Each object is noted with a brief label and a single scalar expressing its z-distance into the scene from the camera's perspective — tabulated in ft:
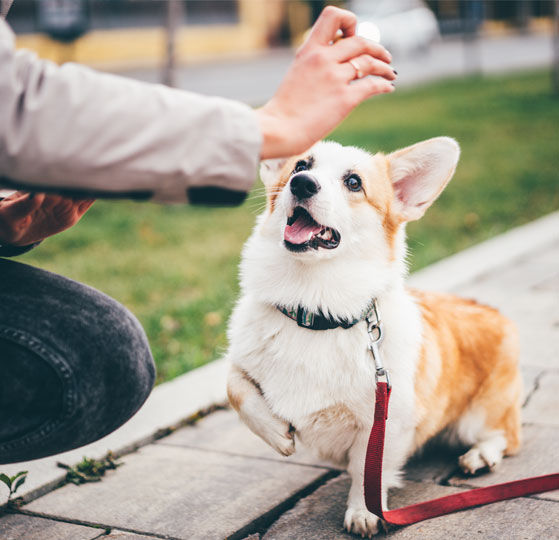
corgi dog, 7.22
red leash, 6.77
